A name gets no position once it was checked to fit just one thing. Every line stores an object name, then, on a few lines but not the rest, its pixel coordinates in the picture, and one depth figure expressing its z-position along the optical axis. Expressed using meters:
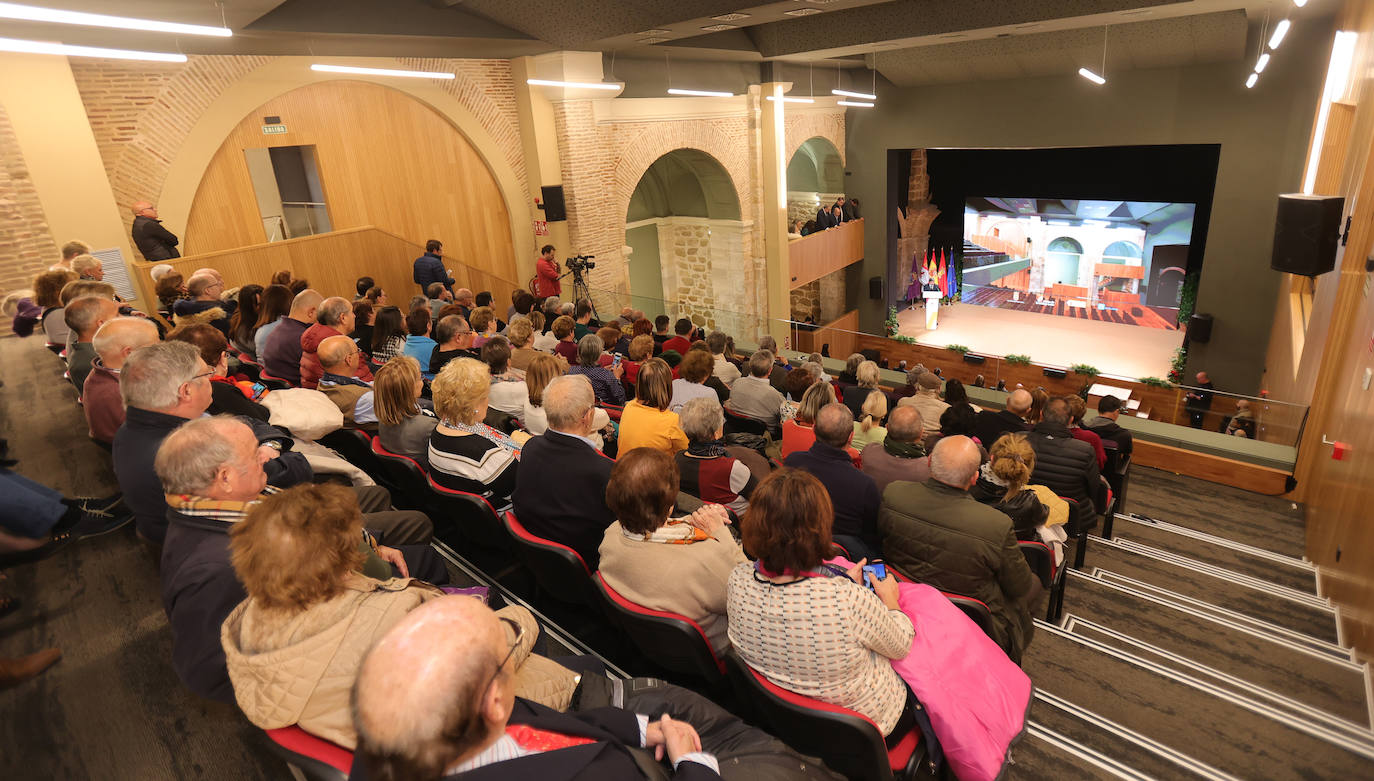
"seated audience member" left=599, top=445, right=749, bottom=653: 2.34
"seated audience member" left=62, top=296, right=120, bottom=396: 3.96
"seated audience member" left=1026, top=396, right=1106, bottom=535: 4.24
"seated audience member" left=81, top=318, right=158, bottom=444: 3.18
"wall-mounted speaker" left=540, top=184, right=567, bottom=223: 10.82
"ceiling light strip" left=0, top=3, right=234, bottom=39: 4.66
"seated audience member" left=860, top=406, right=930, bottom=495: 3.68
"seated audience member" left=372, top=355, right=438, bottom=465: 3.56
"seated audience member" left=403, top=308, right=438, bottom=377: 5.34
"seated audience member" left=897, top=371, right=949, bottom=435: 5.30
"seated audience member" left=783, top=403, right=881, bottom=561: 3.22
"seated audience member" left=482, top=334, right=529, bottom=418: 4.50
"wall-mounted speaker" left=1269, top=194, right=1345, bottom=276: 5.56
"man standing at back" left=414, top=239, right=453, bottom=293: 9.15
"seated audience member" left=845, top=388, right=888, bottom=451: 4.66
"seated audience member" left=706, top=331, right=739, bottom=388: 6.23
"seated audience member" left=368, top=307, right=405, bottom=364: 5.27
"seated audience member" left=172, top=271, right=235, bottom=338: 5.82
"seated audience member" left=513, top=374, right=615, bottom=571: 2.88
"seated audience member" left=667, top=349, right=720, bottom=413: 4.79
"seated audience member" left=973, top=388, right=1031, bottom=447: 4.93
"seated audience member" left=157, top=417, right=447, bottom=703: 1.84
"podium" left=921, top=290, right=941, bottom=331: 17.97
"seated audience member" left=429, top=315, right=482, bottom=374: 5.17
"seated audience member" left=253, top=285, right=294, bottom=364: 5.65
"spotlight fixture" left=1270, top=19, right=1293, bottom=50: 7.97
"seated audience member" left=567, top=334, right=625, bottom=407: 5.23
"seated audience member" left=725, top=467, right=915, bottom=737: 2.02
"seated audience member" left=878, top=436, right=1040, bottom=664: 2.82
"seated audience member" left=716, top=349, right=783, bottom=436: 5.16
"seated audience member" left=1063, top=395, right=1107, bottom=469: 4.94
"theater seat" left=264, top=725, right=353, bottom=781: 1.57
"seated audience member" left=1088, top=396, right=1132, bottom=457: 5.35
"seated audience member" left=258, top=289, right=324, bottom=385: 5.04
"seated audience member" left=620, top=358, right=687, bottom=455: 3.78
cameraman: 10.08
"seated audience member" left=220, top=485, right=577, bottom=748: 1.58
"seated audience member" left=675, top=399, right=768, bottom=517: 3.44
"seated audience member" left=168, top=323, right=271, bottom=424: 3.41
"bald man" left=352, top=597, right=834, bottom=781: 1.11
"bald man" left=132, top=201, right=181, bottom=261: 7.21
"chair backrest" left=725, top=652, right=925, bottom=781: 1.97
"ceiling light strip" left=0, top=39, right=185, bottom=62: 5.22
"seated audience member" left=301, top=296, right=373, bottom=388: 4.85
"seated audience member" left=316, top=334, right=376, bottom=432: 4.04
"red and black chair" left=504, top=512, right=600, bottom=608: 2.67
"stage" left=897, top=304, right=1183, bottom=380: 14.43
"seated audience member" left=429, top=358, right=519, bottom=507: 3.21
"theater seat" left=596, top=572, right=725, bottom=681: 2.28
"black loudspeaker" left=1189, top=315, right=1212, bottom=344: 12.57
